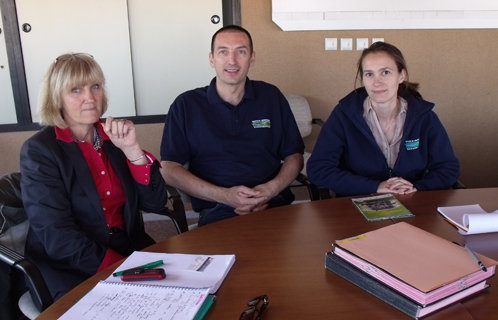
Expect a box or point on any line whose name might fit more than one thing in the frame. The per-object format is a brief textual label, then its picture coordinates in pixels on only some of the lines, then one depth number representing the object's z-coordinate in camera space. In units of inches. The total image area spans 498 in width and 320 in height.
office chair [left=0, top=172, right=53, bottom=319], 50.7
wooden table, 36.6
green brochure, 56.7
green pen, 42.1
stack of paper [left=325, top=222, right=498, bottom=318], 35.9
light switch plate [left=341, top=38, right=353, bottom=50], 134.2
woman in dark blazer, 58.1
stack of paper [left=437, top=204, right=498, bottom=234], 51.2
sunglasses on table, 34.8
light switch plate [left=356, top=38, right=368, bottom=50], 134.3
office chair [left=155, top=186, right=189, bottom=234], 71.1
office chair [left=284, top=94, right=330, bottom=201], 129.9
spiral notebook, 35.2
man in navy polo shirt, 84.7
